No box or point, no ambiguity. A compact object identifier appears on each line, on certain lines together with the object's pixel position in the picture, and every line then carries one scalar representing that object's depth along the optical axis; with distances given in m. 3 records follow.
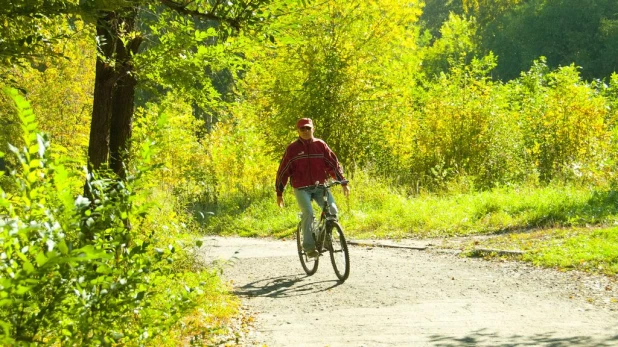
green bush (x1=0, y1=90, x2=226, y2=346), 5.30
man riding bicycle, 19.64
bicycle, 19.08
